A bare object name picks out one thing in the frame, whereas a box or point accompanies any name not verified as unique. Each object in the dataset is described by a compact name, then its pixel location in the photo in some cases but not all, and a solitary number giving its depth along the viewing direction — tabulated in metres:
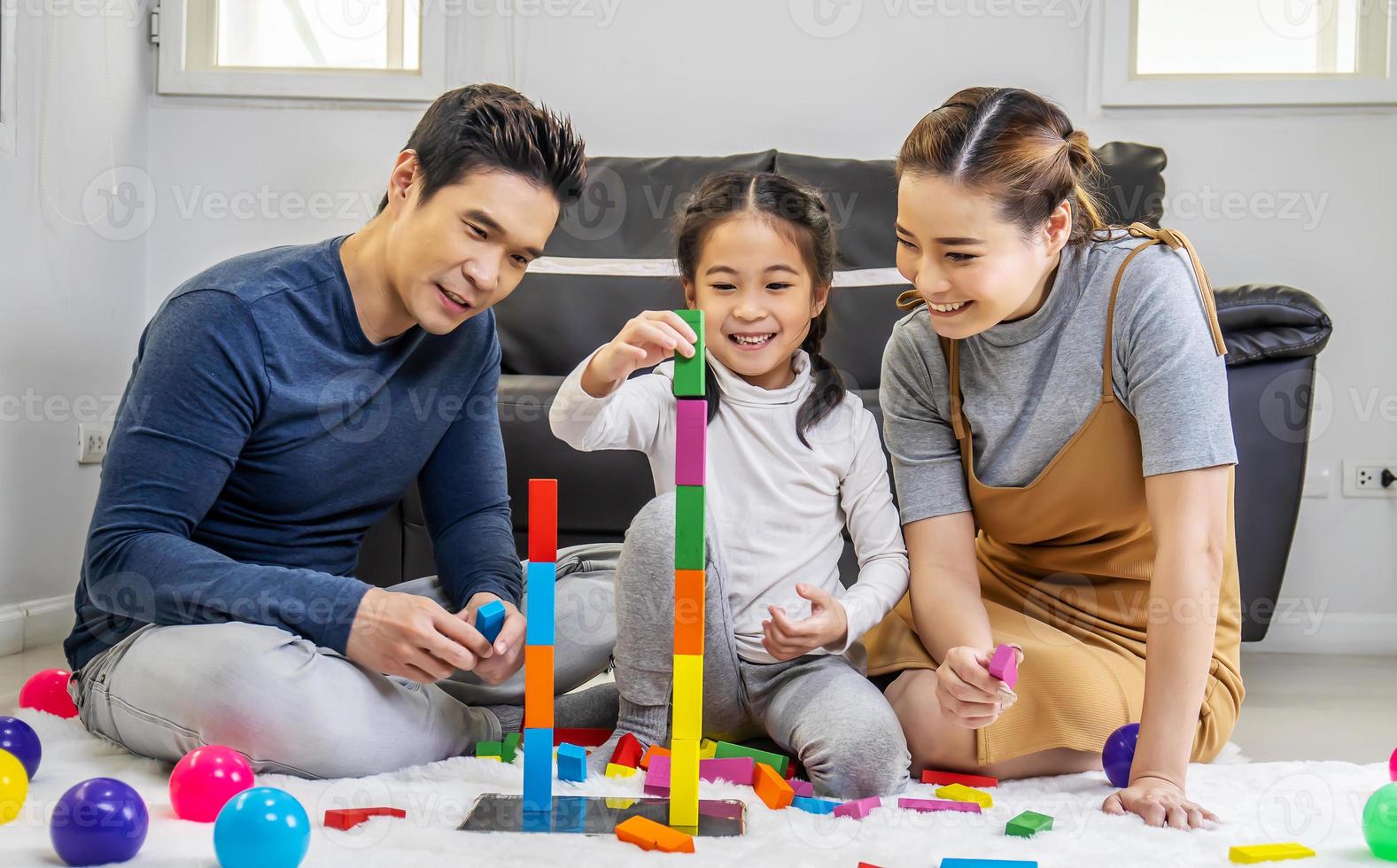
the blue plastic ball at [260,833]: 0.82
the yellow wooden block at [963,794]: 1.09
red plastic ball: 1.39
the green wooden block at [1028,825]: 0.97
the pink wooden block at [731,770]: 1.12
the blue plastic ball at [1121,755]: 1.13
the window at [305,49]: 2.57
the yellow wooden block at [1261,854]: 0.91
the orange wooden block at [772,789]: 1.05
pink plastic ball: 0.96
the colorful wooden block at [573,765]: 1.09
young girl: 1.13
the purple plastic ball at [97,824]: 0.85
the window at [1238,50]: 2.42
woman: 1.09
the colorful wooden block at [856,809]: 1.02
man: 1.07
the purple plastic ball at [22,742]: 1.08
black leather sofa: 1.74
